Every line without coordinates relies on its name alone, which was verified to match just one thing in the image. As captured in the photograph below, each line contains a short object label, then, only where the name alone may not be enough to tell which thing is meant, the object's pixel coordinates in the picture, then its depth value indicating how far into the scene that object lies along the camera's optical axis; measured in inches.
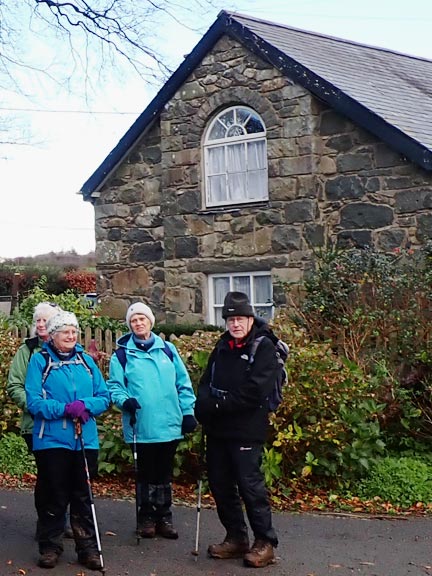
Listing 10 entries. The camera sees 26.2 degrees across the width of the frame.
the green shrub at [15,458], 374.9
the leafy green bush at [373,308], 382.9
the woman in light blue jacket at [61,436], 252.1
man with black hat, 245.8
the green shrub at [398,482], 319.3
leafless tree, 449.1
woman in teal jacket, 269.3
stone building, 529.7
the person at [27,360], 272.1
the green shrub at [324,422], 330.6
